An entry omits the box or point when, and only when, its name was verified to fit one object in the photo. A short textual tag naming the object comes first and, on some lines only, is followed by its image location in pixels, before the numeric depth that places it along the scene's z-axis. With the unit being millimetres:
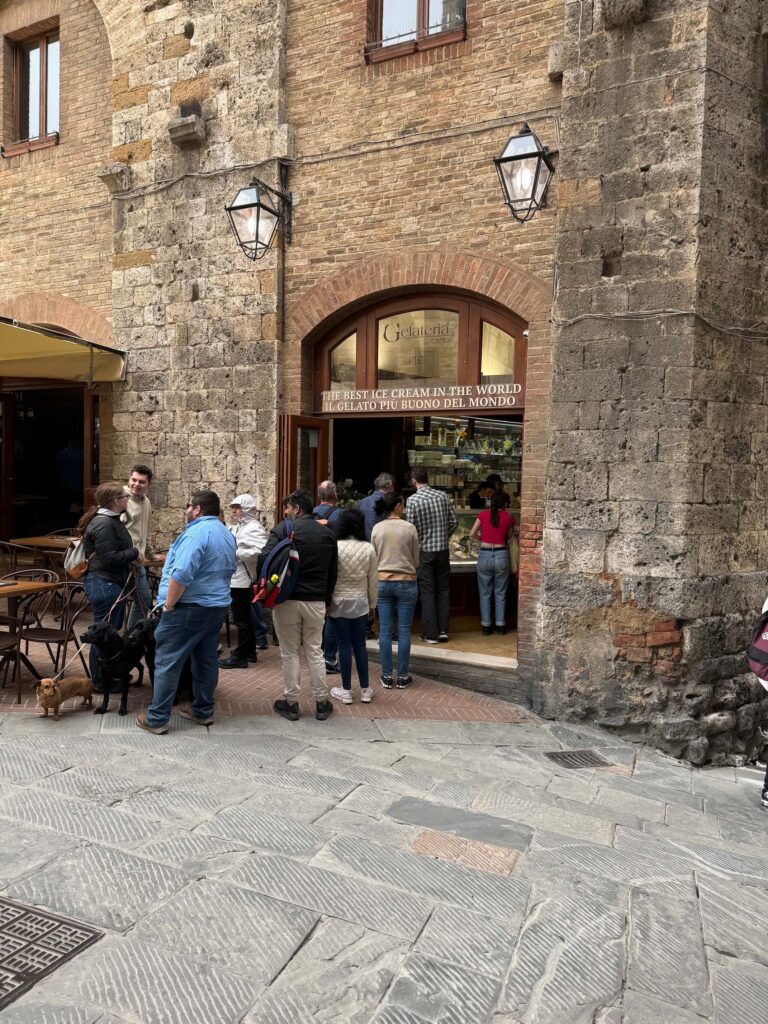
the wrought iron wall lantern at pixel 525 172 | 6285
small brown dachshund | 5450
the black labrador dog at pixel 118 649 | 5629
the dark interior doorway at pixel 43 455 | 12227
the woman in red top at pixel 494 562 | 8609
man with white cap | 7090
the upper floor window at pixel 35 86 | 10023
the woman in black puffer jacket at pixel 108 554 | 5828
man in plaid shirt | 7953
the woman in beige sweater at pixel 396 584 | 6844
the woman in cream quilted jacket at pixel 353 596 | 6184
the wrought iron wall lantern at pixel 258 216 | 7516
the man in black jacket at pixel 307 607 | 5801
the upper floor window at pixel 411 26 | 7258
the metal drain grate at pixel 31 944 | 2865
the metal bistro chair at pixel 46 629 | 6125
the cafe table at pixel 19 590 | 5926
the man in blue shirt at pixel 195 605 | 5352
